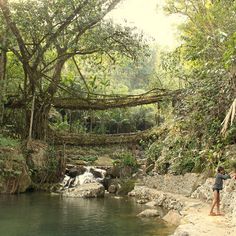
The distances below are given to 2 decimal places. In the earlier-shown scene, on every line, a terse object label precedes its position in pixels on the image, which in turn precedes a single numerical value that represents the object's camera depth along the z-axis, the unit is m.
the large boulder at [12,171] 12.51
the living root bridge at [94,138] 16.01
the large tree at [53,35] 10.71
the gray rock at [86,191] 13.10
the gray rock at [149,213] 9.36
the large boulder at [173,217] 8.48
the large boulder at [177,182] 10.60
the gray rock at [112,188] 14.89
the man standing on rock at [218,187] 7.06
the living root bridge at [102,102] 15.10
